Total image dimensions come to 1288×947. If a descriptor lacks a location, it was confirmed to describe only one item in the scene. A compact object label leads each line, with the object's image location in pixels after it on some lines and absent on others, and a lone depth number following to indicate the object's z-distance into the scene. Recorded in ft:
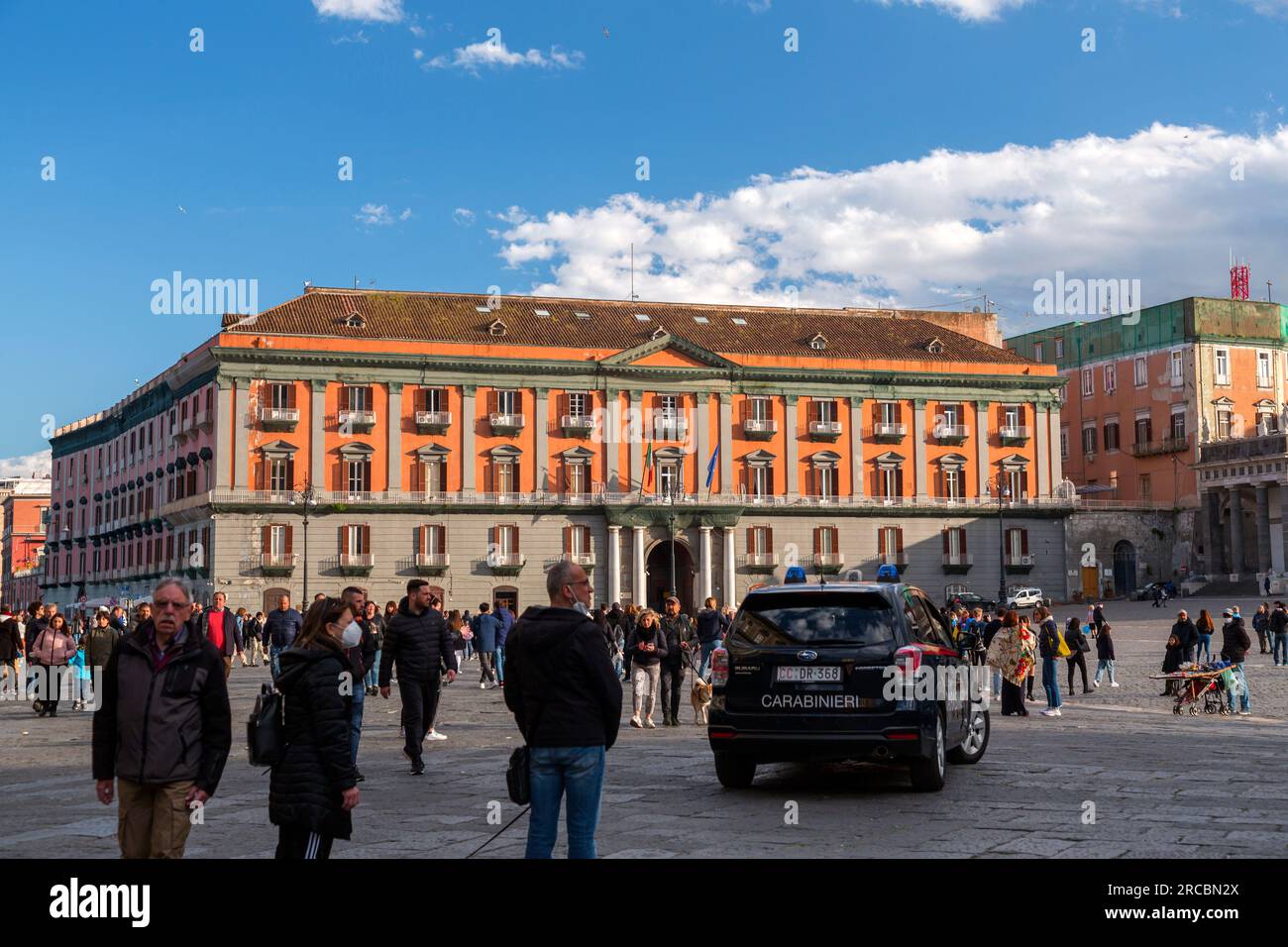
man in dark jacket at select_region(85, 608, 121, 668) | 63.21
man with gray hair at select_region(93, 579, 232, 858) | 21.13
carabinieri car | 35.29
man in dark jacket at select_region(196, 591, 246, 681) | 68.33
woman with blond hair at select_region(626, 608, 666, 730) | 57.62
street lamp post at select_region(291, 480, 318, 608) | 175.05
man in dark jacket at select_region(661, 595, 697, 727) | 60.75
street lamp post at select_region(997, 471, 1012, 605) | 199.97
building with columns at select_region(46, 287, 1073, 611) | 189.98
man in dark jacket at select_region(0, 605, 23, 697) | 80.74
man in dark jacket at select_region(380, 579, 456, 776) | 45.06
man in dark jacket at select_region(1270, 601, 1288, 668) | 103.86
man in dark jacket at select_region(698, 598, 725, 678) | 68.03
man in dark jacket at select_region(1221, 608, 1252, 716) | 66.54
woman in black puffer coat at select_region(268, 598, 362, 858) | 21.68
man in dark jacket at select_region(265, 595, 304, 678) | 67.67
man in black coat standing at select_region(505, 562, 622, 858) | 22.54
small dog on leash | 56.95
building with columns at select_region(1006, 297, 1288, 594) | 212.43
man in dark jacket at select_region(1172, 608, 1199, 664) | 76.13
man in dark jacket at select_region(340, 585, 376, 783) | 34.73
